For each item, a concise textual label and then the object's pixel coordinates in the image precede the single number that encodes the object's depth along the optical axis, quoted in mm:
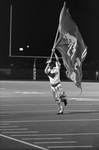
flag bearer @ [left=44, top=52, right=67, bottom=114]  15508
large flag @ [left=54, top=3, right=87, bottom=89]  16359
